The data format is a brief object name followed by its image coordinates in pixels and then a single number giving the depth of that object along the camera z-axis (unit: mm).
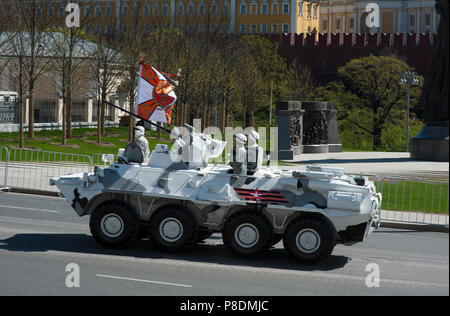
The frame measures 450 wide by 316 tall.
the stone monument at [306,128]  38375
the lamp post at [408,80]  49750
